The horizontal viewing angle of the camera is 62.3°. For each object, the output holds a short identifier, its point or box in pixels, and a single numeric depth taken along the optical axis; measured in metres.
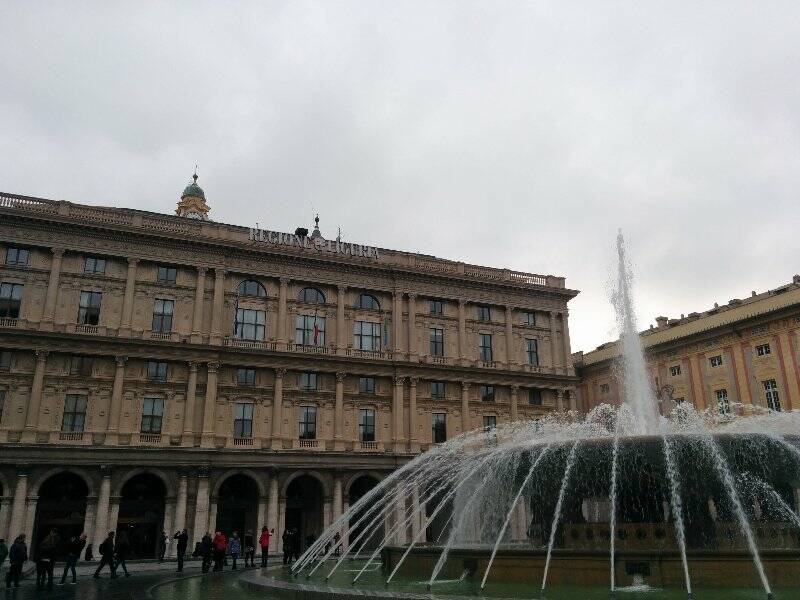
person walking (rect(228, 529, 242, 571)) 25.23
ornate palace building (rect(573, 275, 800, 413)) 41.56
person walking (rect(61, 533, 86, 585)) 19.41
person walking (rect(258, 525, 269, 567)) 25.16
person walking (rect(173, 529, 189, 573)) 23.94
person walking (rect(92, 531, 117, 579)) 21.14
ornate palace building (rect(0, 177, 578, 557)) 33.91
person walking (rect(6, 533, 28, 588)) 17.77
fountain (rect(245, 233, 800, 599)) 12.05
